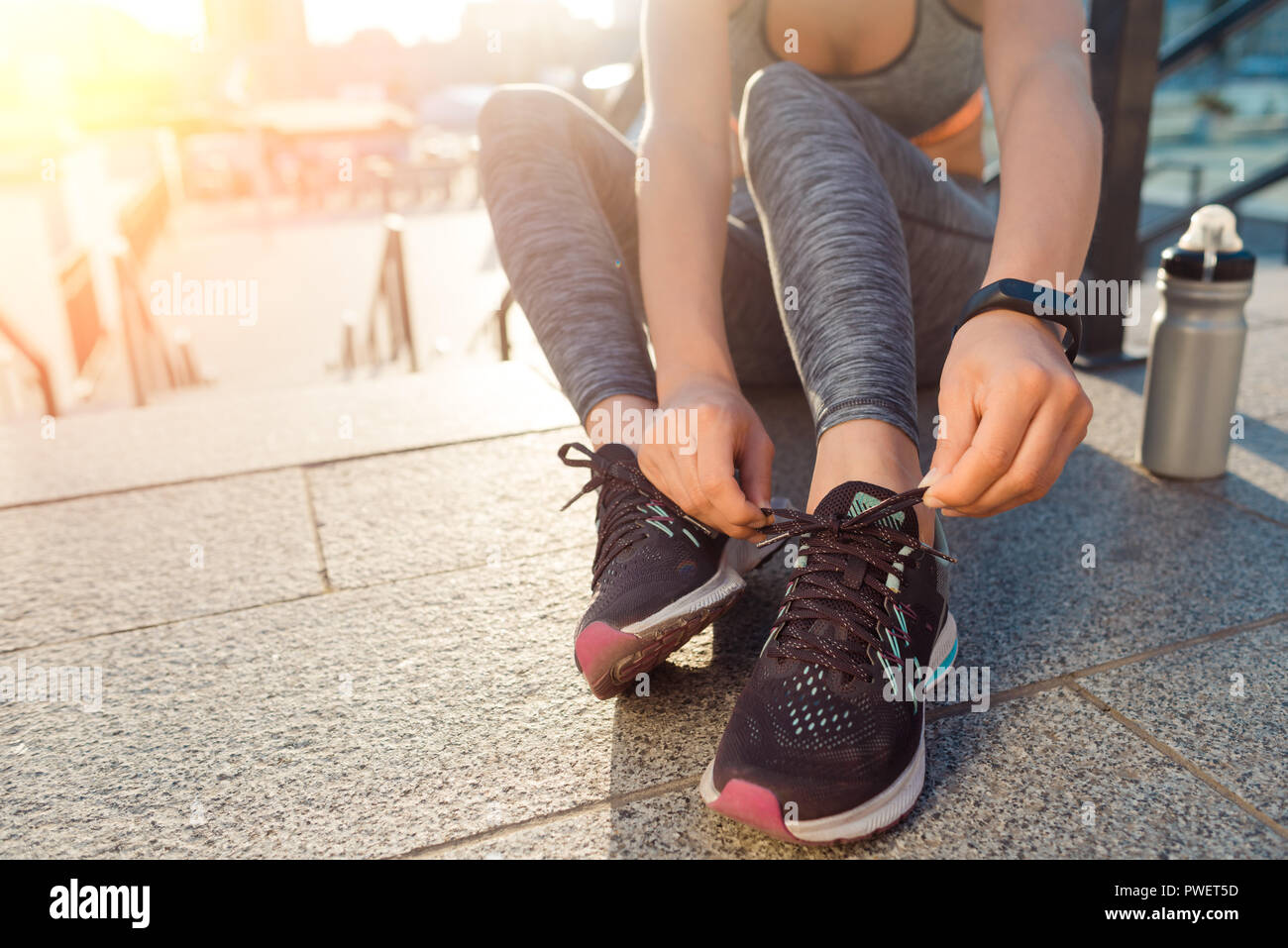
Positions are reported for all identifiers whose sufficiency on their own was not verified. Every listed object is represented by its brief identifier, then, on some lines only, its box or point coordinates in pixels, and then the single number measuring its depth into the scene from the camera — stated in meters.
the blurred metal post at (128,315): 5.23
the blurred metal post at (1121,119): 1.79
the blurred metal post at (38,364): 3.89
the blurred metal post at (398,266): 4.64
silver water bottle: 1.33
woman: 0.71
